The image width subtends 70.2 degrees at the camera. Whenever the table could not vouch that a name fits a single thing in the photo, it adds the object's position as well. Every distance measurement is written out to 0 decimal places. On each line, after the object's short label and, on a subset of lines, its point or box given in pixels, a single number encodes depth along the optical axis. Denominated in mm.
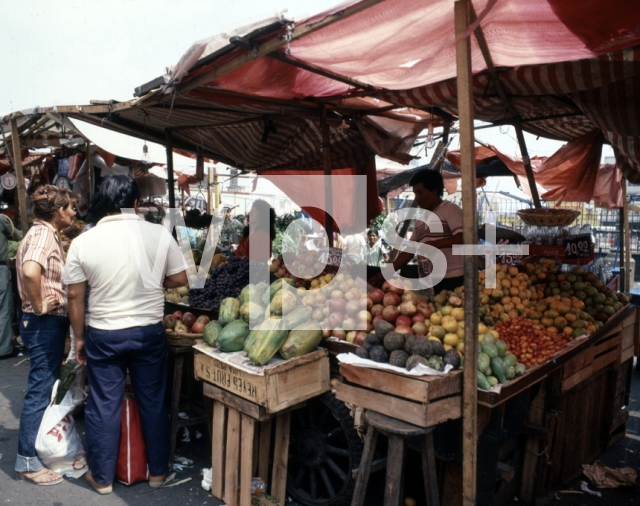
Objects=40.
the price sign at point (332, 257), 4199
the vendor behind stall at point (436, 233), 4117
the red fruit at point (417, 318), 2953
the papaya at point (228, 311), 3502
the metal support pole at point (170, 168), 5949
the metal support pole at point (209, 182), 11977
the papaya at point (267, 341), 2932
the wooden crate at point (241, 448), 3090
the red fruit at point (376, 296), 3346
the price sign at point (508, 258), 5061
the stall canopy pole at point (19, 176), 5664
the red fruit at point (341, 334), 3239
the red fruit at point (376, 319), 2977
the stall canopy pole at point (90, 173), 7801
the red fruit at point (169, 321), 3971
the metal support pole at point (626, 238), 6598
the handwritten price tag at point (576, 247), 5133
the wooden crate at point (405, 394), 2271
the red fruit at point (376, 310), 3209
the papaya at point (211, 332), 3434
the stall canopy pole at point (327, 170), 4848
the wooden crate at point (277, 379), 2859
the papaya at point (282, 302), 3295
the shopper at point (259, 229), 5461
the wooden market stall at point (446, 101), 2383
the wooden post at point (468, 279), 2320
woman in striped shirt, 3494
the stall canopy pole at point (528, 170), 5988
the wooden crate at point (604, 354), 3365
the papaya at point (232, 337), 3242
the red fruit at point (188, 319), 4000
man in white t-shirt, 3178
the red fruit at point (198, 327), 3863
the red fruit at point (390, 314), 3062
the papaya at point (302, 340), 3023
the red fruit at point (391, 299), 3234
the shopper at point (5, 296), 6539
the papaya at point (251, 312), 3332
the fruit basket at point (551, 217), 5285
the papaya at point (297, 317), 3148
